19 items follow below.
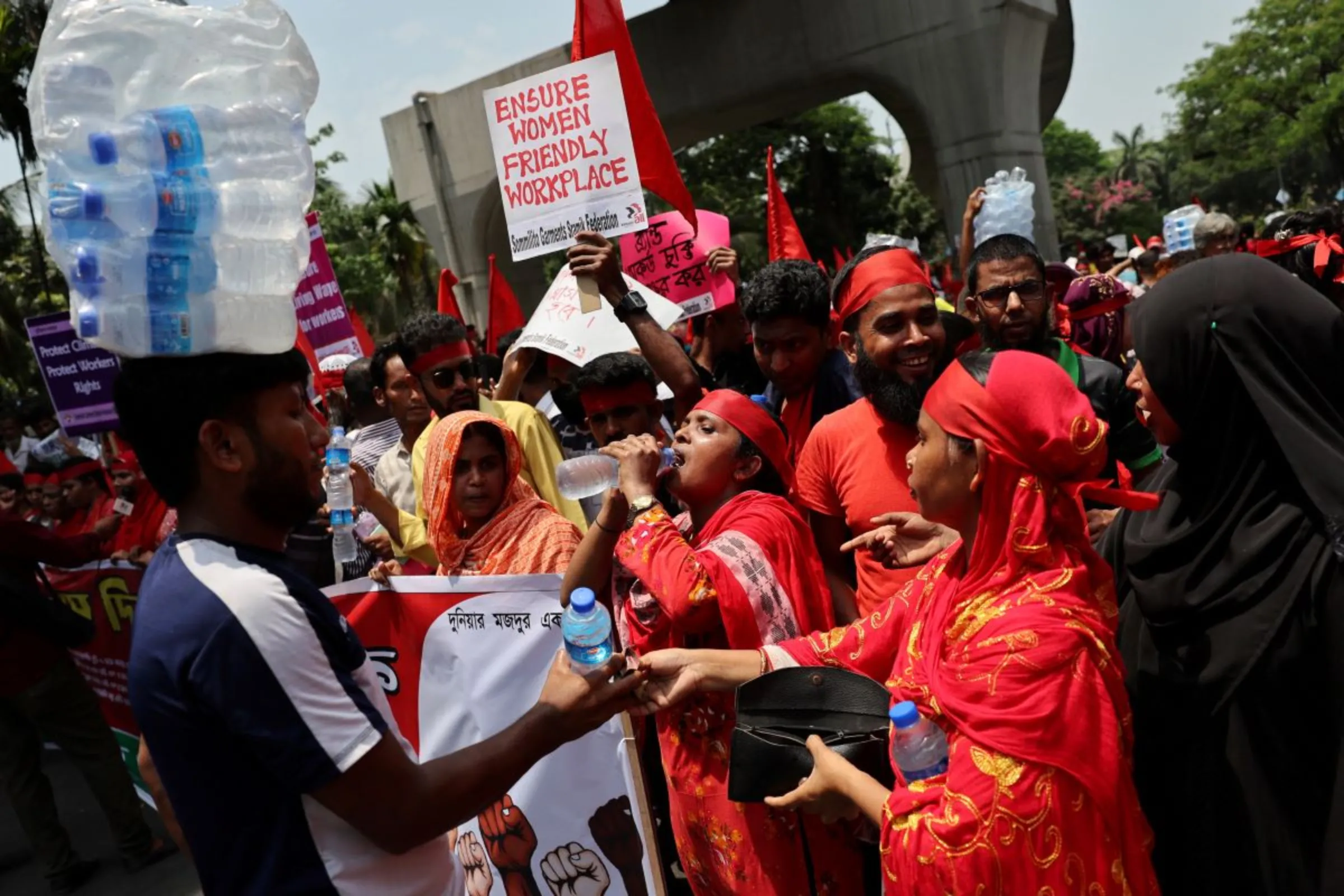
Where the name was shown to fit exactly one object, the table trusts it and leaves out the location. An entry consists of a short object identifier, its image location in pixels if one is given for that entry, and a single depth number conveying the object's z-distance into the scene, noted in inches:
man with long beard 118.8
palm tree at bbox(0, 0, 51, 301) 745.6
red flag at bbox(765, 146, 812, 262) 238.2
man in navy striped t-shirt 67.0
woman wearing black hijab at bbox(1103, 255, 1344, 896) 78.5
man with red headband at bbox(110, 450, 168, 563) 256.4
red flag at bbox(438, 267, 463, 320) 303.7
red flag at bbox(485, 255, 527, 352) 327.3
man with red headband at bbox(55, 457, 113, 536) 305.9
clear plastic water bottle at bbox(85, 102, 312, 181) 73.0
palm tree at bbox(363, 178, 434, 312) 1407.5
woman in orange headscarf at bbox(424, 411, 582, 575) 135.8
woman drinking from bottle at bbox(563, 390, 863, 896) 101.1
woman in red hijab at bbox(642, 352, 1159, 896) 70.0
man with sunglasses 178.5
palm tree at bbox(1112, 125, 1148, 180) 3567.2
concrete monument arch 617.9
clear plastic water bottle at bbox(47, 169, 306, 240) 73.1
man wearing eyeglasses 135.3
